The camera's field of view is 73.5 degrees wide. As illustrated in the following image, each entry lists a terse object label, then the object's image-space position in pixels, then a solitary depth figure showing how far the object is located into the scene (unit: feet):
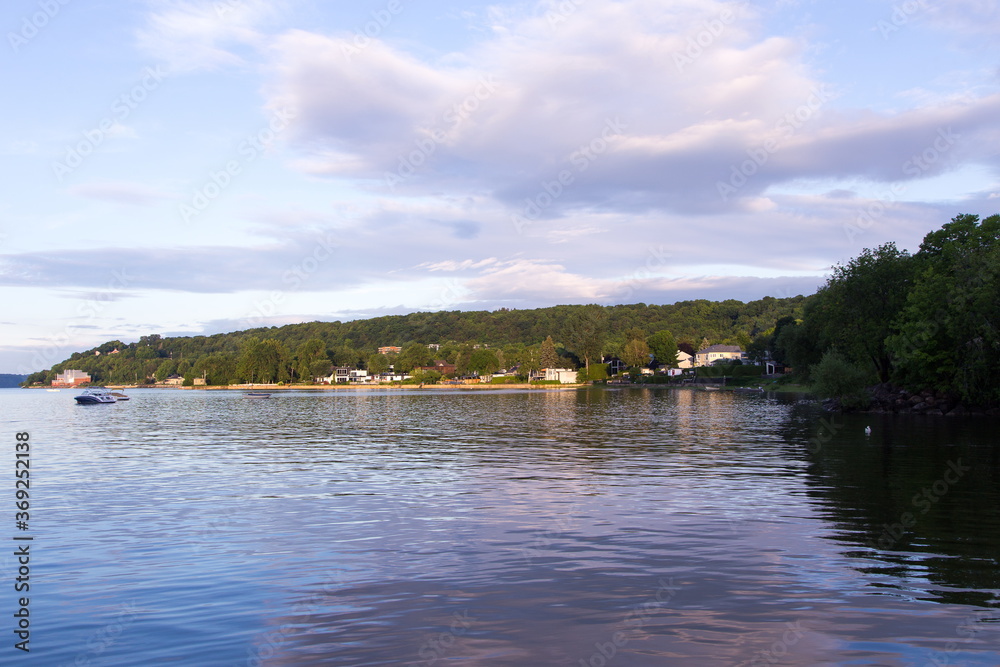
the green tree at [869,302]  232.73
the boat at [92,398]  391.65
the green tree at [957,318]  182.19
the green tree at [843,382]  218.38
